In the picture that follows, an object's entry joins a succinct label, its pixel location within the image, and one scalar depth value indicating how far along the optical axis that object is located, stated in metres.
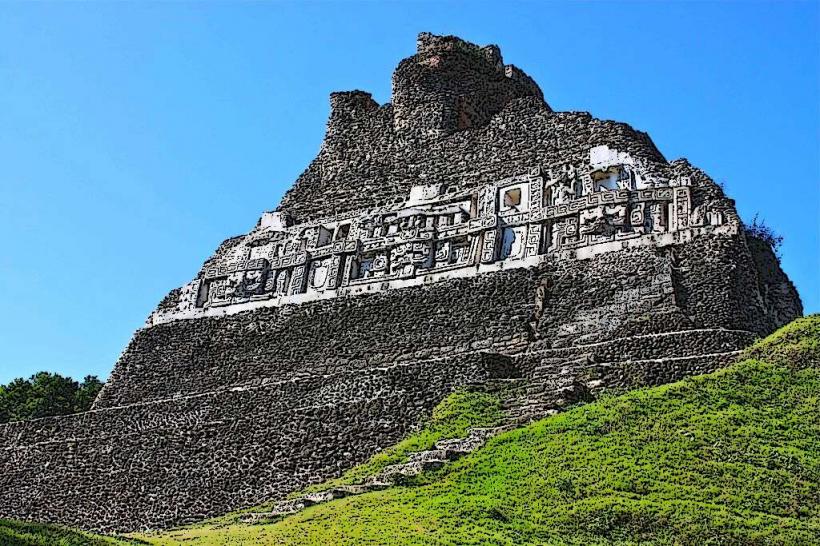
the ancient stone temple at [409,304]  21.39
